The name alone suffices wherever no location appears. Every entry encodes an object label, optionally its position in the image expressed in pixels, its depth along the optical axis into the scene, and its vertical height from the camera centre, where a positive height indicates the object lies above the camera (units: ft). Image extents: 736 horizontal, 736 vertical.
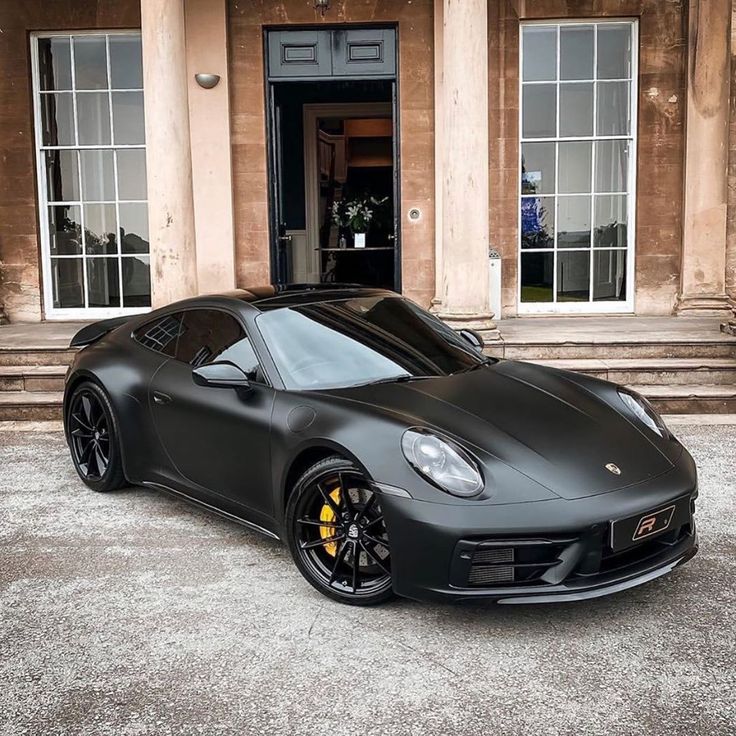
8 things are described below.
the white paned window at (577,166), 35.65 +3.35
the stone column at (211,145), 35.04 +4.33
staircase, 25.79 -3.33
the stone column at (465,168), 27.84 +2.58
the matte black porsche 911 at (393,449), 11.55 -2.85
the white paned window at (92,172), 36.45 +3.50
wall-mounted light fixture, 34.83 +6.76
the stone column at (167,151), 28.48 +3.35
